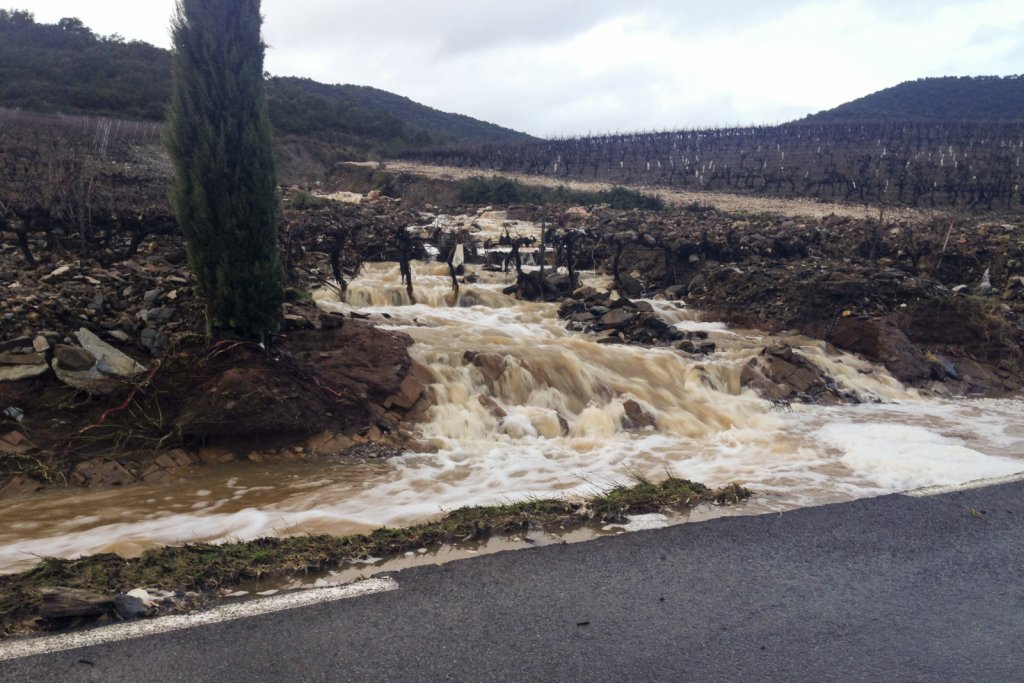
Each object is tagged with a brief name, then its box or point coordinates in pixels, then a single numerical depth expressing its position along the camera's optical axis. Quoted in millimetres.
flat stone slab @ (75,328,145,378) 7238
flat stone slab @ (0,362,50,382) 6777
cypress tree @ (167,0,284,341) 7691
